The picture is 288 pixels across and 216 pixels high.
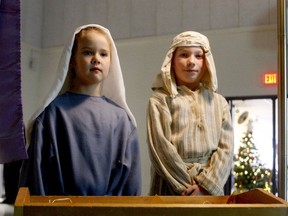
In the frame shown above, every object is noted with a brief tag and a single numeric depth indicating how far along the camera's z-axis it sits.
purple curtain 0.96
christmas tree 3.45
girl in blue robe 1.07
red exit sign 3.27
